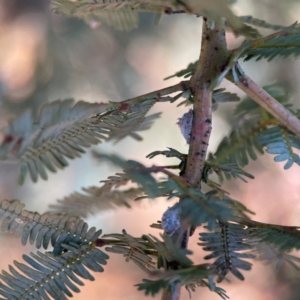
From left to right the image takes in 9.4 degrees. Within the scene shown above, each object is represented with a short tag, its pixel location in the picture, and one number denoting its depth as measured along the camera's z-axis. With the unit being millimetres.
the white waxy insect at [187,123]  495
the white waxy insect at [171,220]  487
